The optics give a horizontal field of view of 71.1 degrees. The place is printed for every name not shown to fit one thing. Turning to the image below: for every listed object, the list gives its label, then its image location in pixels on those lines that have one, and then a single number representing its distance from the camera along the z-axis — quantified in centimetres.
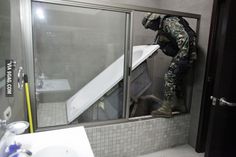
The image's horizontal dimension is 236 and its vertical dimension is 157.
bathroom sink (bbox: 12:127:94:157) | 94
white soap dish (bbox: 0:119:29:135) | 90
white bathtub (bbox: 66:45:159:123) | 199
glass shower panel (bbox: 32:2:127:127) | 202
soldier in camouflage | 192
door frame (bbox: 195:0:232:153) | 194
